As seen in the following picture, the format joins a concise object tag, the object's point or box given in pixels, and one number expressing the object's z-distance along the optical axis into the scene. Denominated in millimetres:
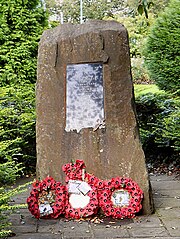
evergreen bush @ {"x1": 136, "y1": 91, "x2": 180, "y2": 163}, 5891
